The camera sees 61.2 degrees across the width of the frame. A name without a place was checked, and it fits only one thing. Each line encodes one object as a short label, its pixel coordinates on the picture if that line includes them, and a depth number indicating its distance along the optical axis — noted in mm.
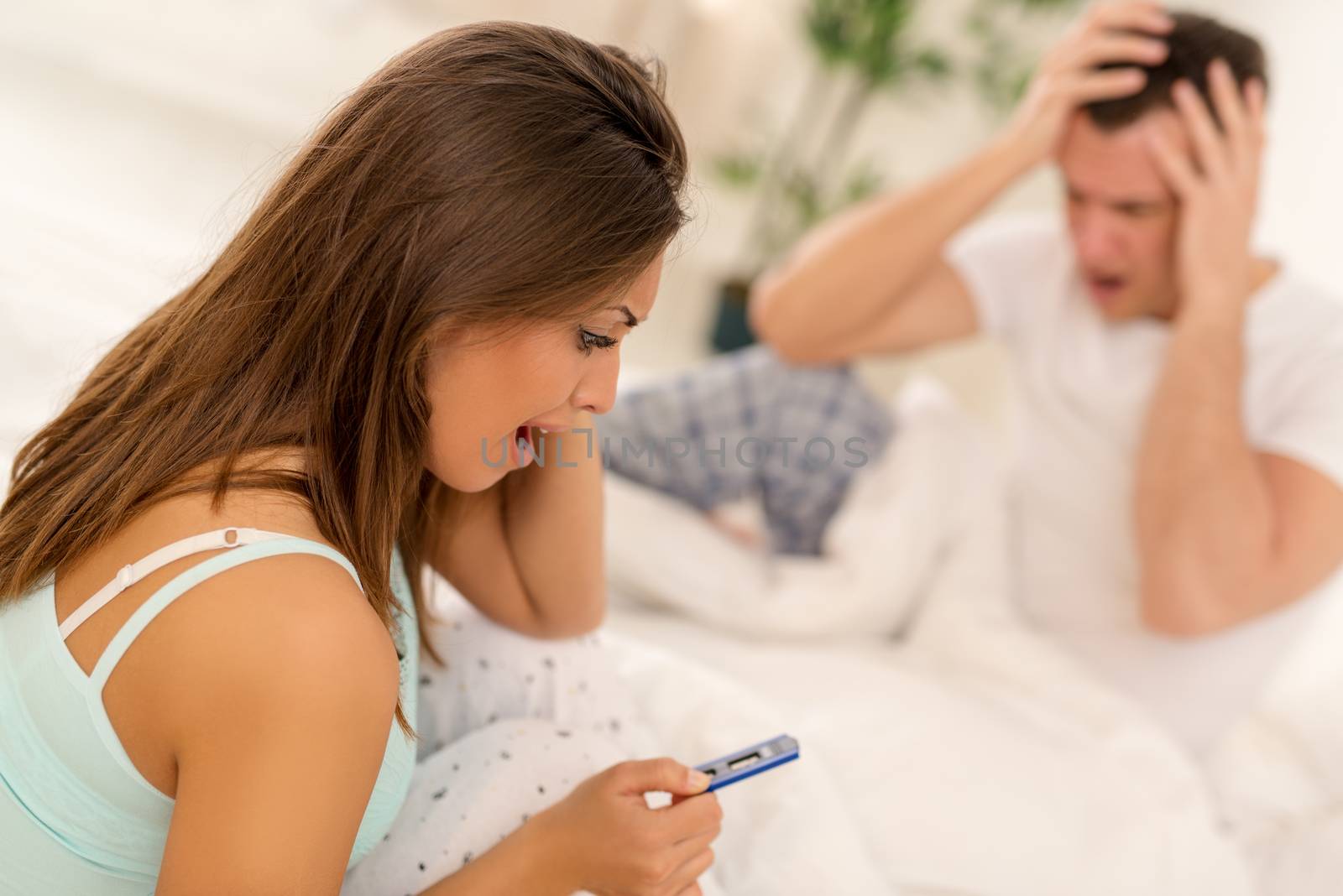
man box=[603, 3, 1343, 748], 1382
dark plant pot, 3299
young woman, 640
